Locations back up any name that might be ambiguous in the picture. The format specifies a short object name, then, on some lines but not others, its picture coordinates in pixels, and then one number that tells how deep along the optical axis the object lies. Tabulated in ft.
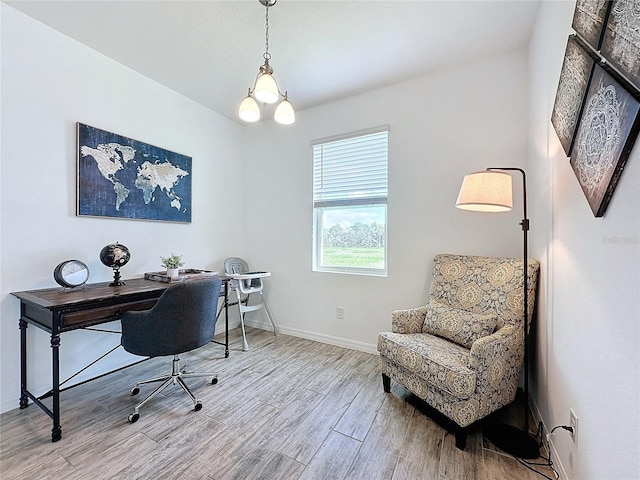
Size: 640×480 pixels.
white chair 10.03
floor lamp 5.34
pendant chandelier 5.36
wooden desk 5.41
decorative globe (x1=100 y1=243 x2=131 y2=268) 7.19
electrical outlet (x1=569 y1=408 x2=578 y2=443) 3.94
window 9.61
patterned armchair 5.20
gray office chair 6.03
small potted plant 8.23
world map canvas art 7.50
